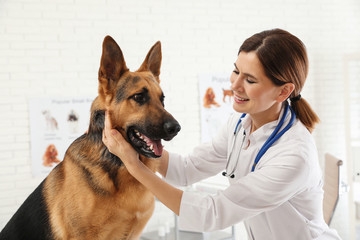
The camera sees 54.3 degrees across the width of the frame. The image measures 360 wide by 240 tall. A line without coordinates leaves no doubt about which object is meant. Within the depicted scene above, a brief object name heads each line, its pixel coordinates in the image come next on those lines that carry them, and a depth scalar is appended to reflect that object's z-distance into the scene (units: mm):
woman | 1402
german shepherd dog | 1271
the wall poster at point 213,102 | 4289
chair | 3041
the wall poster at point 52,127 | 3668
